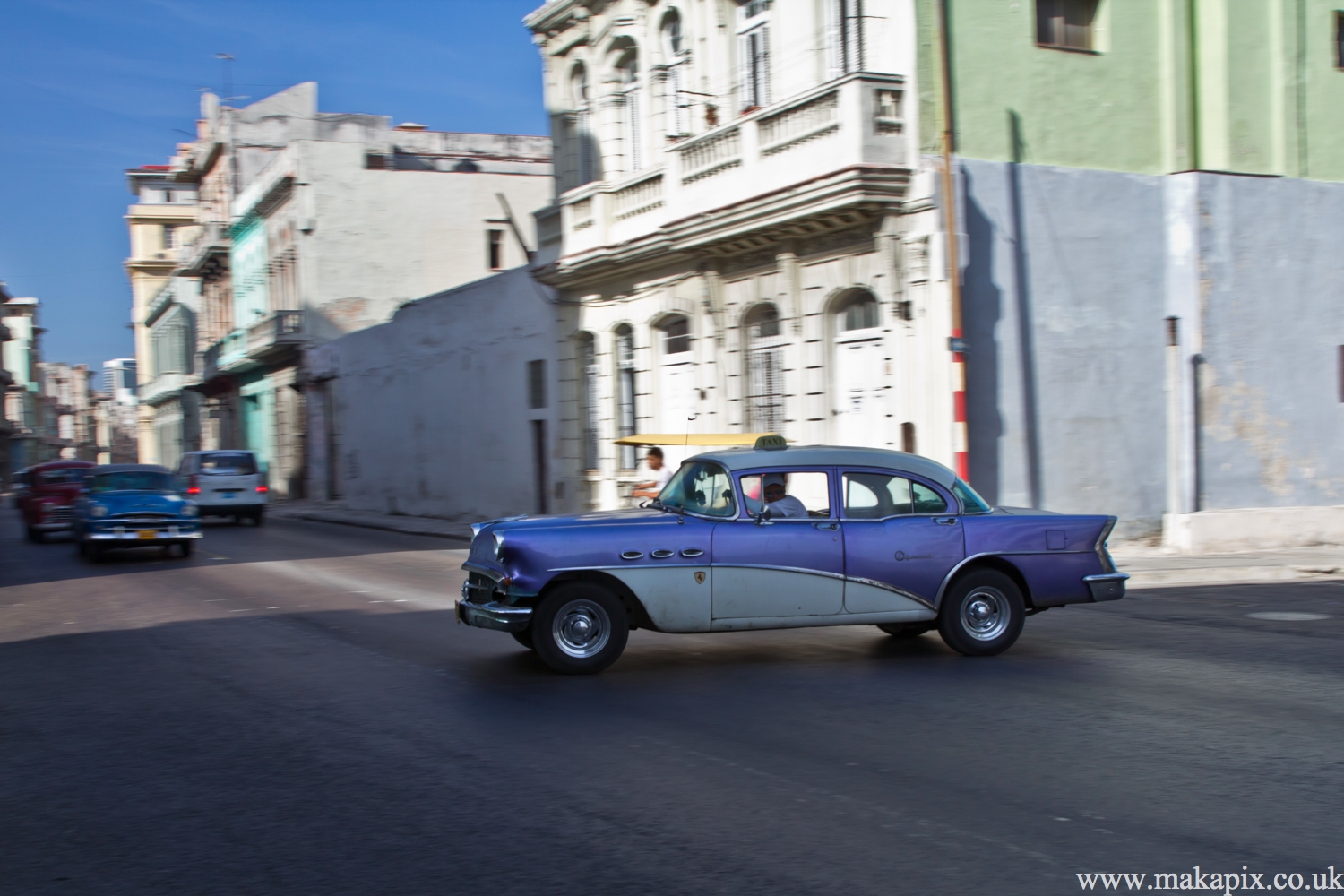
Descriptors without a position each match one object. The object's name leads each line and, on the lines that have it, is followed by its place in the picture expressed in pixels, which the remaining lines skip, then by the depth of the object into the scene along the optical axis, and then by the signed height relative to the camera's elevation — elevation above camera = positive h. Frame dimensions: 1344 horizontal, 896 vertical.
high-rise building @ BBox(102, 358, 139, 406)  149.60 +10.07
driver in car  9.04 -0.48
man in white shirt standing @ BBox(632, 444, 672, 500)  15.67 -0.41
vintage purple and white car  8.63 -0.88
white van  30.67 -0.71
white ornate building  16.91 +3.21
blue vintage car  19.77 -0.94
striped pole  16.27 +1.17
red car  25.97 -0.76
